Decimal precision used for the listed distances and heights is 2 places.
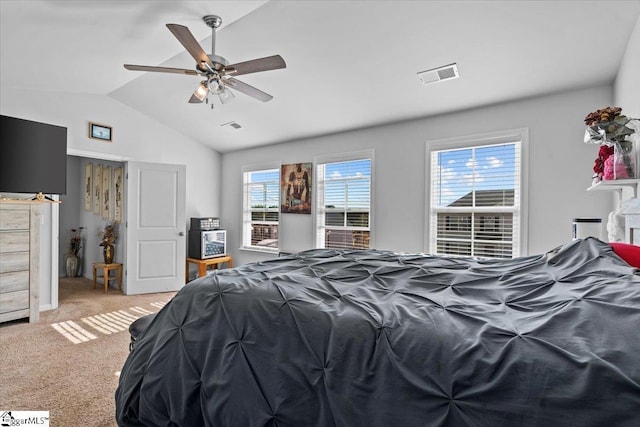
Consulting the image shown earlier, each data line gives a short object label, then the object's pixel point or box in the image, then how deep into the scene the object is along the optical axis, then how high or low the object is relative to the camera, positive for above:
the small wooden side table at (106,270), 5.18 -0.94
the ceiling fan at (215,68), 2.38 +1.09
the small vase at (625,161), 2.06 +0.34
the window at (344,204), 4.79 +0.13
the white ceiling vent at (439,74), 3.18 +1.34
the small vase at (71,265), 6.35 -1.03
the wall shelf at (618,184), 2.06 +0.21
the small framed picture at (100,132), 4.70 +1.09
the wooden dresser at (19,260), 3.50 -0.54
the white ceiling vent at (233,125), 5.19 +1.32
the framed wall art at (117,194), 5.48 +0.26
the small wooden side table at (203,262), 5.56 -0.84
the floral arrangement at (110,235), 5.58 -0.41
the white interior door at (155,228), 5.10 -0.27
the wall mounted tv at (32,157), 3.45 +0.55
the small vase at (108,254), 5.52 -0.71
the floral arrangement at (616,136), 2.02 +0.49
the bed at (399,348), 0.82 -0.40
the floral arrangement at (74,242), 6.41 -0.61
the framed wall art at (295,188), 5.31 +0.38
